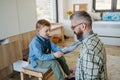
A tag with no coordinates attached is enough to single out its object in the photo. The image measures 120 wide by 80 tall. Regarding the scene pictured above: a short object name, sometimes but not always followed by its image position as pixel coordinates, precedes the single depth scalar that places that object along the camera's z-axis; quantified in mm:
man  1163
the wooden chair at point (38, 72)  1700
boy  1707
